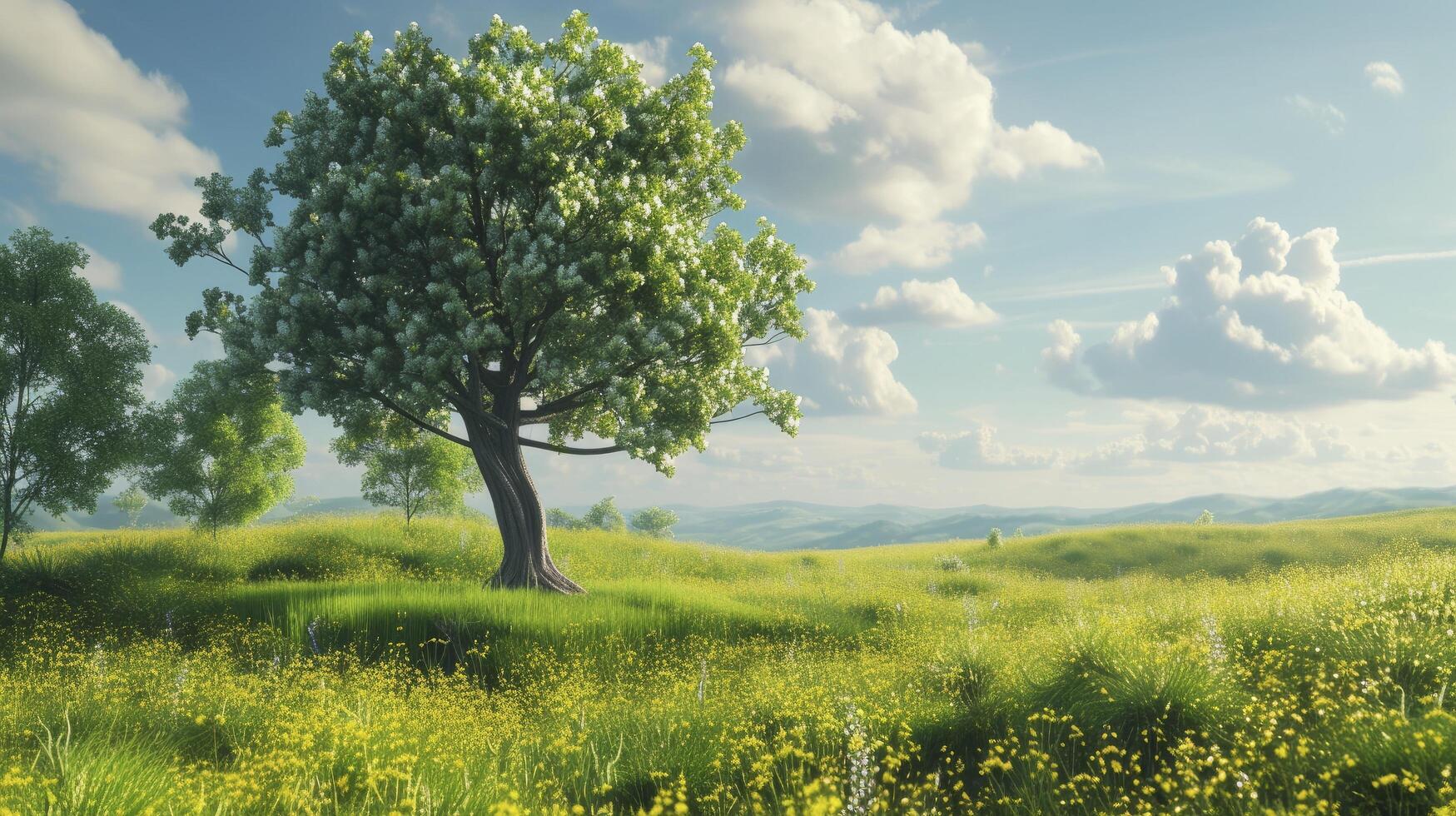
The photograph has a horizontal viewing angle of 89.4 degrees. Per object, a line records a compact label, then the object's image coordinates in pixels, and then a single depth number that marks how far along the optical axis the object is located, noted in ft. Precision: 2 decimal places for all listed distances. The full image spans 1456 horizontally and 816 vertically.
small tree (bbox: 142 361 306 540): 94.48
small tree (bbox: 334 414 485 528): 111.34
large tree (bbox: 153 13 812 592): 58.54
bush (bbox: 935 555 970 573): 114.56
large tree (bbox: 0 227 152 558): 66.69
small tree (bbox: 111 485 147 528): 212.78
